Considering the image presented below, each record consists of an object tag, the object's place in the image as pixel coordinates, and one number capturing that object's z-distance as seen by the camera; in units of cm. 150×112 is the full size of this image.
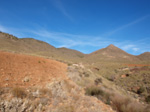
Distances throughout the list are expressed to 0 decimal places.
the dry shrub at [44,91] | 419
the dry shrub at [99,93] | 560
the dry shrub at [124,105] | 441
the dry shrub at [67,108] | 353
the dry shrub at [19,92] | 329
